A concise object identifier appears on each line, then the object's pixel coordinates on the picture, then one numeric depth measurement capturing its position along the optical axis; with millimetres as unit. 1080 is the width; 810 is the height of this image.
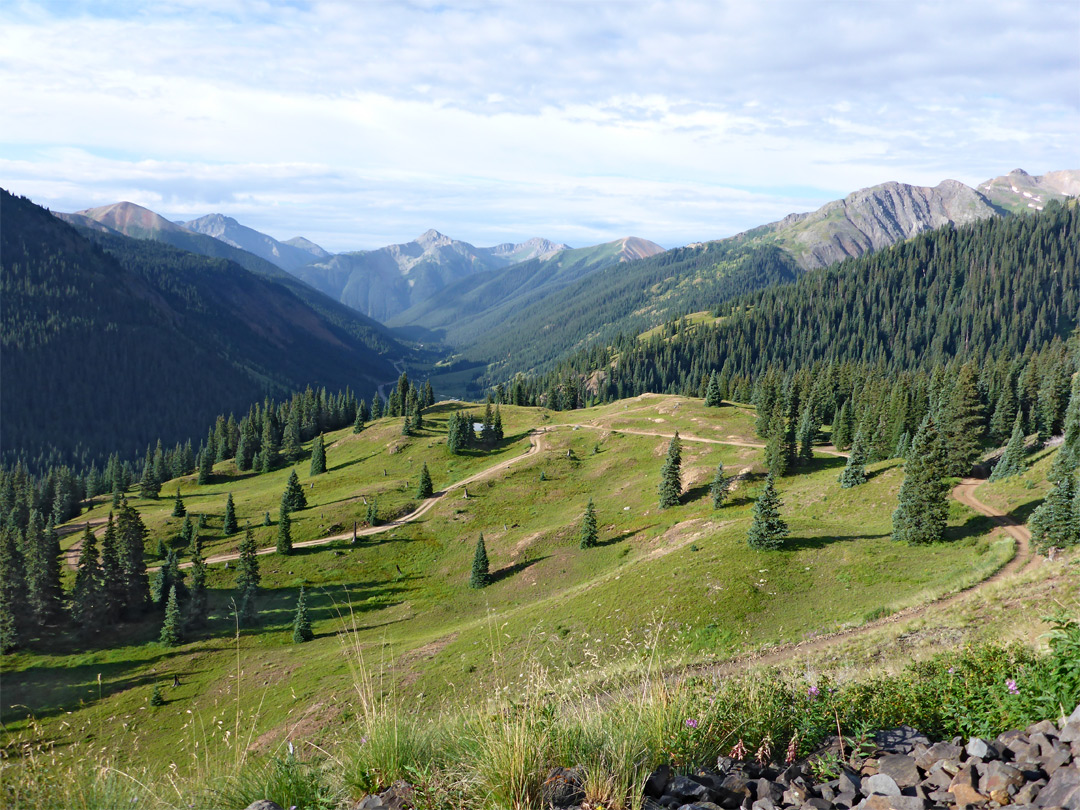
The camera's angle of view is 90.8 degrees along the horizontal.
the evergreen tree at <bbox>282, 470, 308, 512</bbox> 84812
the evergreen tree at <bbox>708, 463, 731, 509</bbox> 59938
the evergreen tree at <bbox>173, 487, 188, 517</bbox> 90688
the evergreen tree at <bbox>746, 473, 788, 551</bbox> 37938
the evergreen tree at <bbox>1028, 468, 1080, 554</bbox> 29969
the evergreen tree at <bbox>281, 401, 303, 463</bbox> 131125
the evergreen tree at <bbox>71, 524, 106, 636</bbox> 61812
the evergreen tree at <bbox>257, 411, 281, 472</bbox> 126938
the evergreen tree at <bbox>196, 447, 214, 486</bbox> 121188
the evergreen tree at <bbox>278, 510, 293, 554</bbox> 72188
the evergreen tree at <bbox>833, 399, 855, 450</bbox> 84694
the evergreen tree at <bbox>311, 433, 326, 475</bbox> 109250
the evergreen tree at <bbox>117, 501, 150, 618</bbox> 64750
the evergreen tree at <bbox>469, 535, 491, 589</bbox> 60656
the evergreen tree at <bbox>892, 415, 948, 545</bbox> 36562
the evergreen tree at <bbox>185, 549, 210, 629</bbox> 59938
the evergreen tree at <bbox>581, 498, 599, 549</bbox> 60688
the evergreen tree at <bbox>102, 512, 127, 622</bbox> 63156
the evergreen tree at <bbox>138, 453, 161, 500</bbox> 115438
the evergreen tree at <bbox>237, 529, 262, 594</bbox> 63938
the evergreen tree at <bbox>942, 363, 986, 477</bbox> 56688
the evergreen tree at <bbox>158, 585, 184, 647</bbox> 57219
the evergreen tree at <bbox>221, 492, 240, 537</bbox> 81938
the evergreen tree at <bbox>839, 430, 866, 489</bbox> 52812
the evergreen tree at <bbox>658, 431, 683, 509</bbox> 64625
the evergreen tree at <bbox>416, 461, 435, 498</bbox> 85938
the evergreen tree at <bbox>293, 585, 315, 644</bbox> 54062
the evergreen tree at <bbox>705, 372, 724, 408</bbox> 107188
